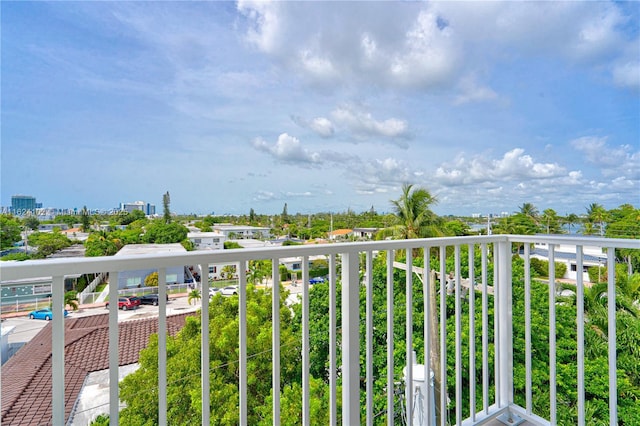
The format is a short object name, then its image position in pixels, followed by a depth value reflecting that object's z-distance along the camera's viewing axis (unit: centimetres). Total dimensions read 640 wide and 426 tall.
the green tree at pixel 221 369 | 251
